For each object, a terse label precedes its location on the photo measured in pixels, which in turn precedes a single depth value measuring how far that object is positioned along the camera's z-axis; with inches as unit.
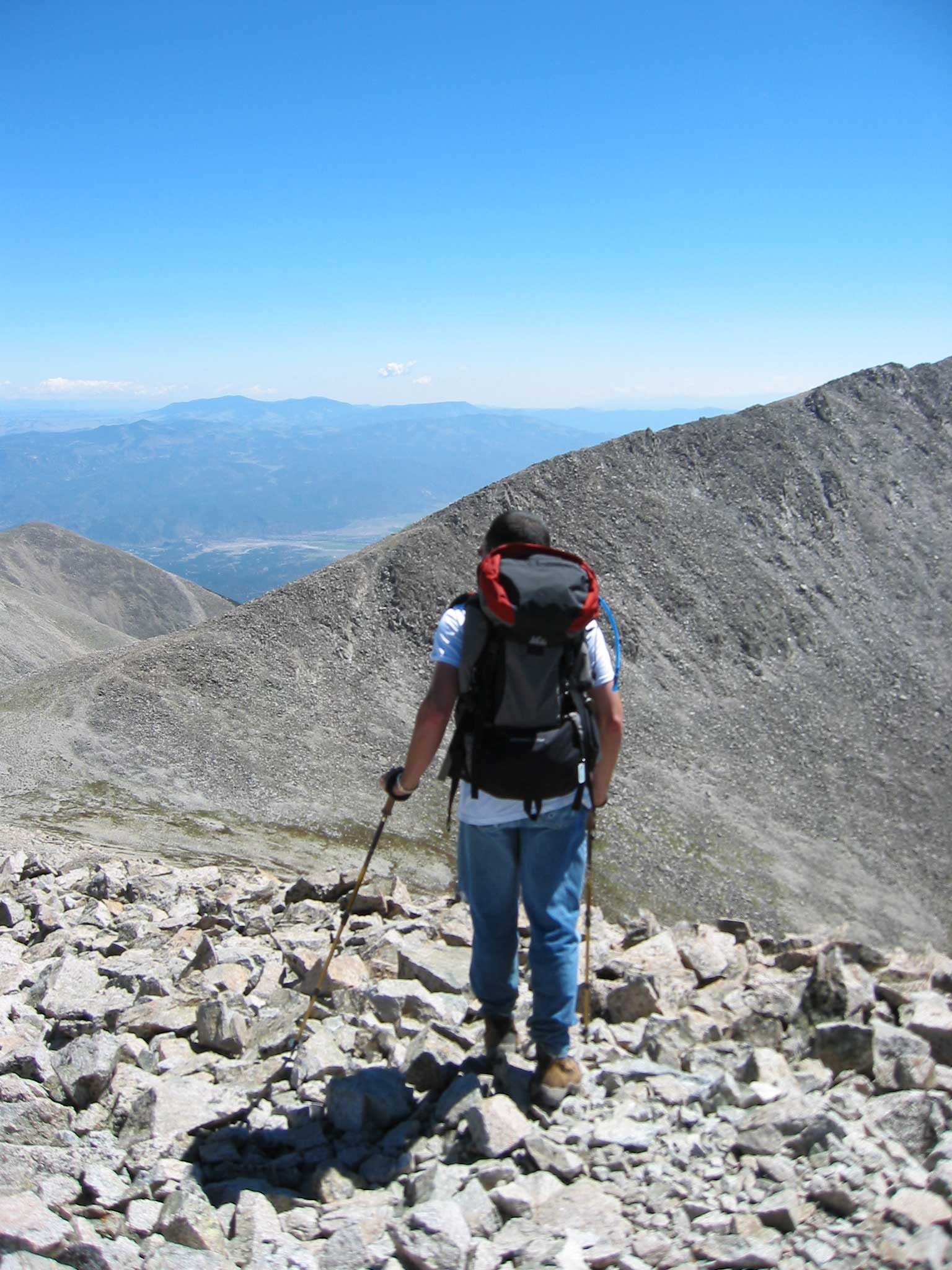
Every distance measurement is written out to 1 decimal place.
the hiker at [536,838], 233.5
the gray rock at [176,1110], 229.1
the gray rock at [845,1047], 248.5
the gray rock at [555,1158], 207.3
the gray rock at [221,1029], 277.3
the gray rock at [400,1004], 297.9
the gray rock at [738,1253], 174.4
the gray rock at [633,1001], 304.0
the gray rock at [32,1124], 222.1
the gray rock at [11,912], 428.3
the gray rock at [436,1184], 200.4
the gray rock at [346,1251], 181.6
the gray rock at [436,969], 327.3
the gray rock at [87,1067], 244.8
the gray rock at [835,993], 289.0
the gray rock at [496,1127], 215.3
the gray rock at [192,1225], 186.1
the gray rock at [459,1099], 231.8
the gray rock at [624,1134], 216.5
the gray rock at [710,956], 366.0
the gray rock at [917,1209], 175.0
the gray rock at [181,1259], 179.3
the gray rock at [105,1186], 199.0
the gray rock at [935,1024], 254.7
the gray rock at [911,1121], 209.2
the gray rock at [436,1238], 178.7
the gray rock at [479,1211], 189.9
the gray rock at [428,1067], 251.4
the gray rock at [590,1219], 182.9
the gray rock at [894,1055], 236.1
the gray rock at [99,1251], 176.4
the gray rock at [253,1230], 186.2
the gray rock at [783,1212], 182.1
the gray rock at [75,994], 298.4
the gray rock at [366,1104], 234.8
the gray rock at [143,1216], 190.7
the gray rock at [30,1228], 174.4
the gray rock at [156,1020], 291.0
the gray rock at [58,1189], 193.9
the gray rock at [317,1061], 253.3
